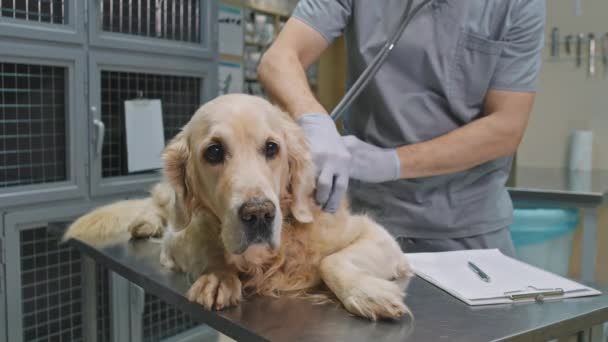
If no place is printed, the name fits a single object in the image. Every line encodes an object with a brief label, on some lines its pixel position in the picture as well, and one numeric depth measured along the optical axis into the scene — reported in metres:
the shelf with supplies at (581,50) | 3.18
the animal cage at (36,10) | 1.99
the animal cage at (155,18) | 2.34
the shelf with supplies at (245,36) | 3.14
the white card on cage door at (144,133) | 2.46
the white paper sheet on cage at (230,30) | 3.09
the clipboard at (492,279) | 0.93
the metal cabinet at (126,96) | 2.23
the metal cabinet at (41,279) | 2.01
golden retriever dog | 0.90
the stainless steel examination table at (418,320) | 0.78
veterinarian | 1.39
